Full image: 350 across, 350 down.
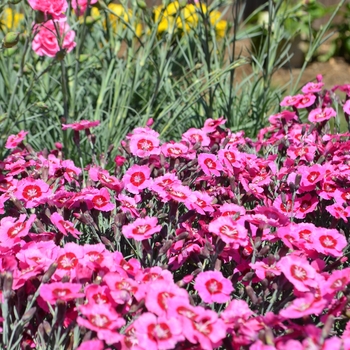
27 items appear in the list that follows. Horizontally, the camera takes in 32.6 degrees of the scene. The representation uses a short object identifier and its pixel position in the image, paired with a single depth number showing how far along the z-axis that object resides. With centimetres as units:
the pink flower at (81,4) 276
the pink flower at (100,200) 174
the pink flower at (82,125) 221
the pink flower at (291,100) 247
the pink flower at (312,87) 247
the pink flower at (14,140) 225
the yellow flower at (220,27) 467
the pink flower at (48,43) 273
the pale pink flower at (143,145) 202
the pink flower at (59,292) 129
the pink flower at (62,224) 161
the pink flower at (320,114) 235
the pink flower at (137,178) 182
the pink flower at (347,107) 228
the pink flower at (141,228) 154
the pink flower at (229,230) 148
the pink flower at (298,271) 134
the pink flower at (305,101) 246
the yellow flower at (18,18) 370
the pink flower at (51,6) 221
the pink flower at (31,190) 179
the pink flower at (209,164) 190
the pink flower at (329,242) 151
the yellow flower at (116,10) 443
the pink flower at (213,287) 137
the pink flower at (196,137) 220
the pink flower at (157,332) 119
